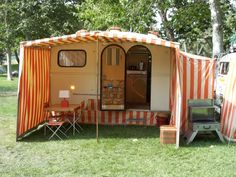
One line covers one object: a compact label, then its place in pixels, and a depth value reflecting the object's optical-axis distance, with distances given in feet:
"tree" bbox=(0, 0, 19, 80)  59.36
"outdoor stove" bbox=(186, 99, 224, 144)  18.39
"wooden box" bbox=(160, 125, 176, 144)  18.06
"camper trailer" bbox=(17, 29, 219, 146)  23.53
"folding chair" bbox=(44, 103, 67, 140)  19.68
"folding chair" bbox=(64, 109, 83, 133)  21.13
